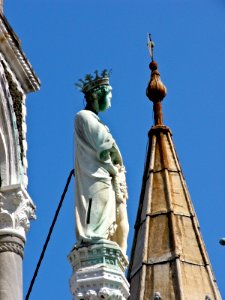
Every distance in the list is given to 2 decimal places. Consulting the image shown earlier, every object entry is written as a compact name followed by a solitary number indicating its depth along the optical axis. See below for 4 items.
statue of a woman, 18.80
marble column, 19.64
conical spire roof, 50.75
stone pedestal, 18.08
